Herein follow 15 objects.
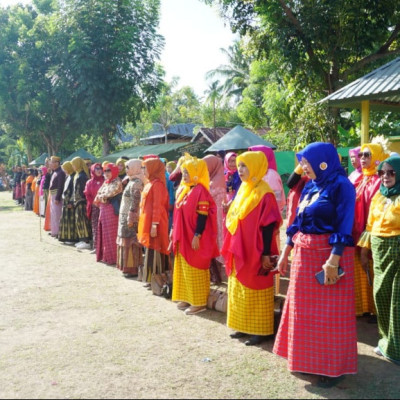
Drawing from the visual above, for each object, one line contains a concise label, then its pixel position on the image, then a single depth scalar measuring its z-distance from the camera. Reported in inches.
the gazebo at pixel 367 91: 238.8
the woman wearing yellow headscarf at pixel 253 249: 163.2
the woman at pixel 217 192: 257.9
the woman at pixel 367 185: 182.8
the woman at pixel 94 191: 353.7
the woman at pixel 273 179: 231.9
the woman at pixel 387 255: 149.9
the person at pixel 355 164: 203.5
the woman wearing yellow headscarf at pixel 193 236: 207.8
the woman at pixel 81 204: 382.0
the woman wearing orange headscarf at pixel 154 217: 242.4
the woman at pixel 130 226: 280.8
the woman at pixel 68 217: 395.5
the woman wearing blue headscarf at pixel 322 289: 132.6
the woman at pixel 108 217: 311.6
